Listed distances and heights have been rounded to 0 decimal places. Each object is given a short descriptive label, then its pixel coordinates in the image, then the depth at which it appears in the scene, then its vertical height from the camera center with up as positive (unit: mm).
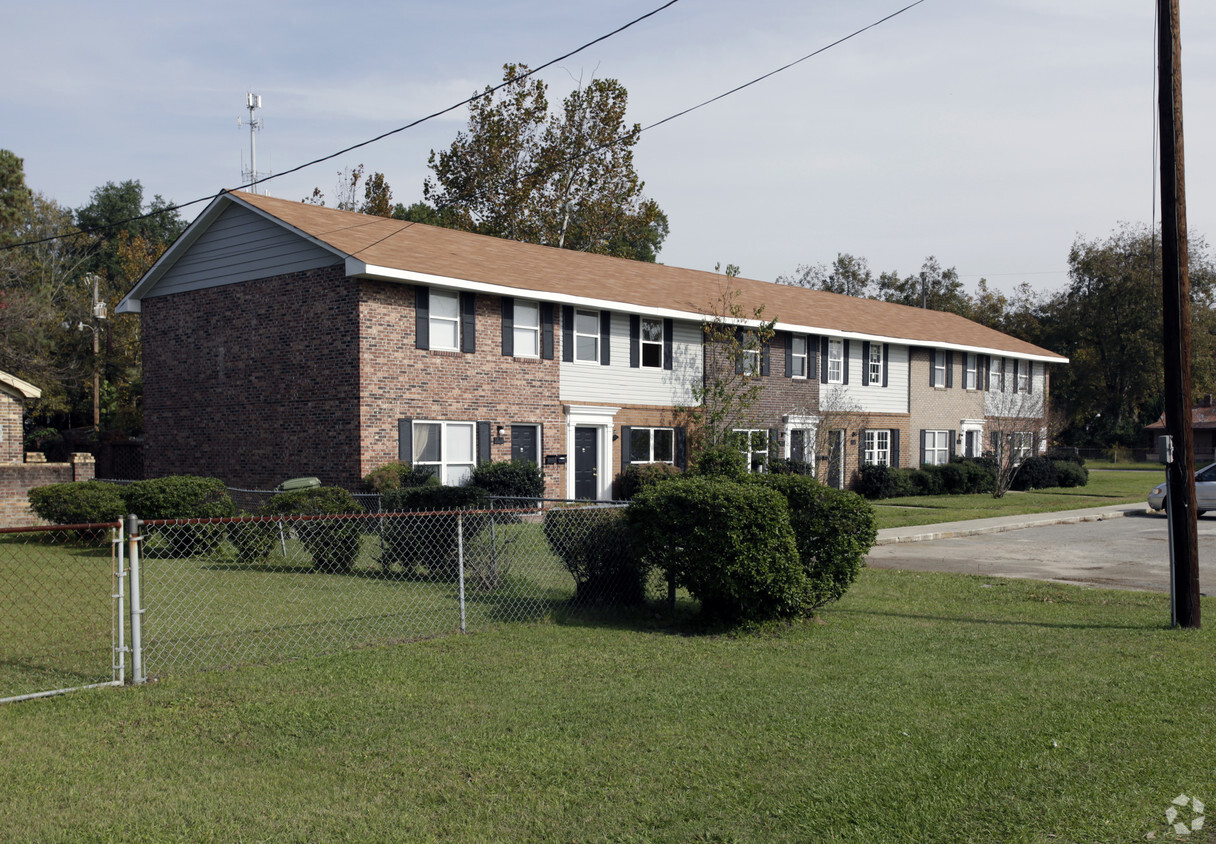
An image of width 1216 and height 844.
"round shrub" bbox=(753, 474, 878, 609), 10086 -930
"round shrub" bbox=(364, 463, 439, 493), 19328 -581
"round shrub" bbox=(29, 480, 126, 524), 15836 -842
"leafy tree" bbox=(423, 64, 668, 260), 41938 +11534
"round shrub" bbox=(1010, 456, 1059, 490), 36906 -1229
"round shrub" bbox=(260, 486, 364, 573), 13625 -1271
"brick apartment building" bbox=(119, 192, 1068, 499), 20484 +2131
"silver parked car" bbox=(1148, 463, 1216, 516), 24016 -1210
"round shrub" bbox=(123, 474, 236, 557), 15180 -888
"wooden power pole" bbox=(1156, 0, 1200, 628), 10172 +1370
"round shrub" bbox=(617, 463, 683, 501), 23812 -713
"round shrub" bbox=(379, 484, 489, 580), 12773 -1247
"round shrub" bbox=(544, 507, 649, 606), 10688 -1157
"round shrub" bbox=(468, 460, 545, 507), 20844 -662
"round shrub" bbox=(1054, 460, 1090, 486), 38316 -1243
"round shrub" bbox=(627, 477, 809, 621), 9492 -954
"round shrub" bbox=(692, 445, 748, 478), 15297 -302
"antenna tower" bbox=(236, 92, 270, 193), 34156 +11183
